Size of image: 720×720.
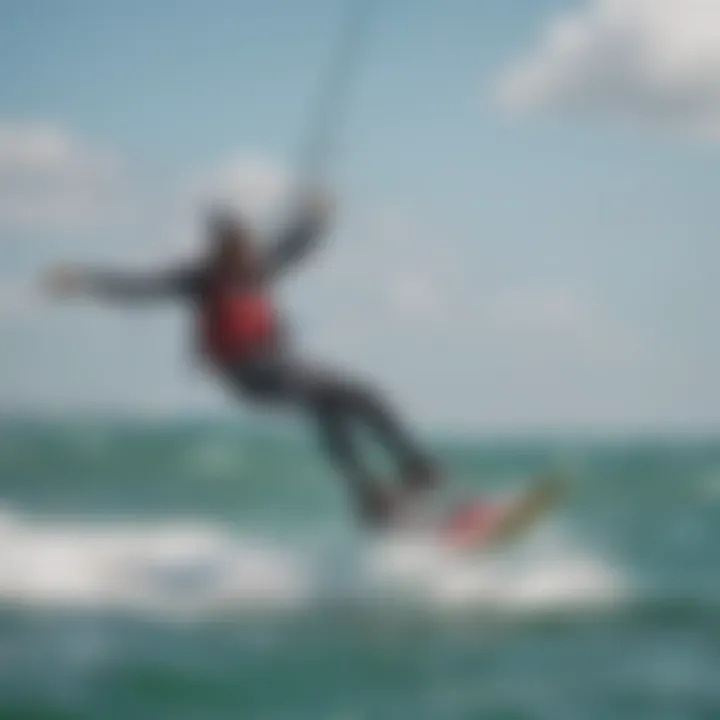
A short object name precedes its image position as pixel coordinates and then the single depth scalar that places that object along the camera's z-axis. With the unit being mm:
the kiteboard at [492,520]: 18324
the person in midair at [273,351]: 18404
